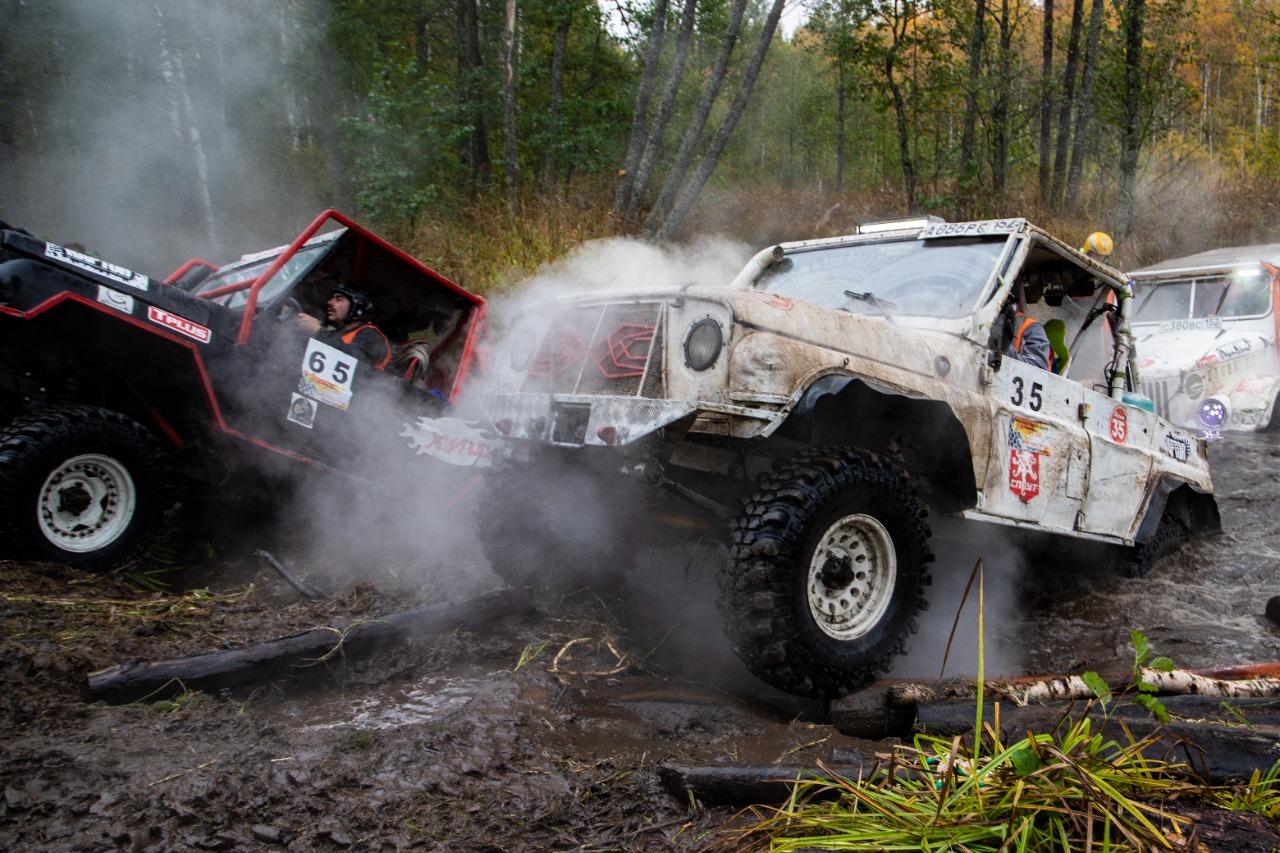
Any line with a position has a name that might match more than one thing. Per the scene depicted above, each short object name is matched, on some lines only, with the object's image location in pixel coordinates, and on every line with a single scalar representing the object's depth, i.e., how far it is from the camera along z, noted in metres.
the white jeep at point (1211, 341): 9.53
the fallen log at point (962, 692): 3.09
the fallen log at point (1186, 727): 2.28
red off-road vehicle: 4.55
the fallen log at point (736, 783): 2.35
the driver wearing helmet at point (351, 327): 5.70
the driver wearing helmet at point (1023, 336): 4.68
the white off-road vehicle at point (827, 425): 3.33
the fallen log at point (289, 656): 3.15
